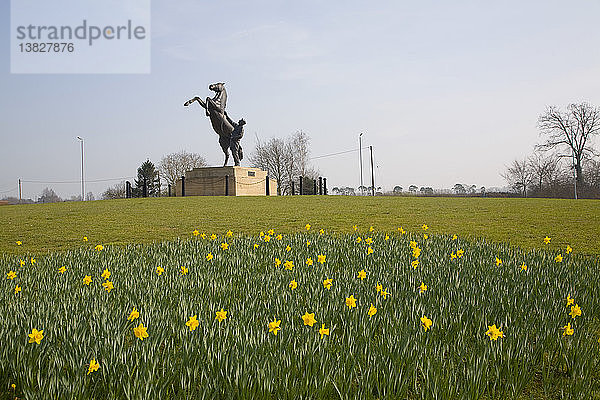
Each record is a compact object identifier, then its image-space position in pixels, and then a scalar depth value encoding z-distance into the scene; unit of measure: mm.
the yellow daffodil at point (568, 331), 3107
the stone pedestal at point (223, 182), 26953
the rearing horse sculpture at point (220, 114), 27781
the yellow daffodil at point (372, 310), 3240
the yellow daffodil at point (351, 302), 3506
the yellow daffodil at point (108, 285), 4086
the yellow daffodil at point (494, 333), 2857
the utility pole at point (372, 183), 46125
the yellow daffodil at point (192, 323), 2868
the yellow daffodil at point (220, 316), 3117
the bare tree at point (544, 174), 43906
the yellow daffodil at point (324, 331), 2814
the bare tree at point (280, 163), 53781
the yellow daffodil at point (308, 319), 3027
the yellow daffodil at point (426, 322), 2973
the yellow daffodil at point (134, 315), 3070
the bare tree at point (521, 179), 44125
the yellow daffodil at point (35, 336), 2711
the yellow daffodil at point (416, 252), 5578
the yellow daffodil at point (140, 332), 2697
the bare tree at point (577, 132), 42491
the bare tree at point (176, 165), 53594
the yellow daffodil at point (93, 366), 2444
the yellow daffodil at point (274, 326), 2918
